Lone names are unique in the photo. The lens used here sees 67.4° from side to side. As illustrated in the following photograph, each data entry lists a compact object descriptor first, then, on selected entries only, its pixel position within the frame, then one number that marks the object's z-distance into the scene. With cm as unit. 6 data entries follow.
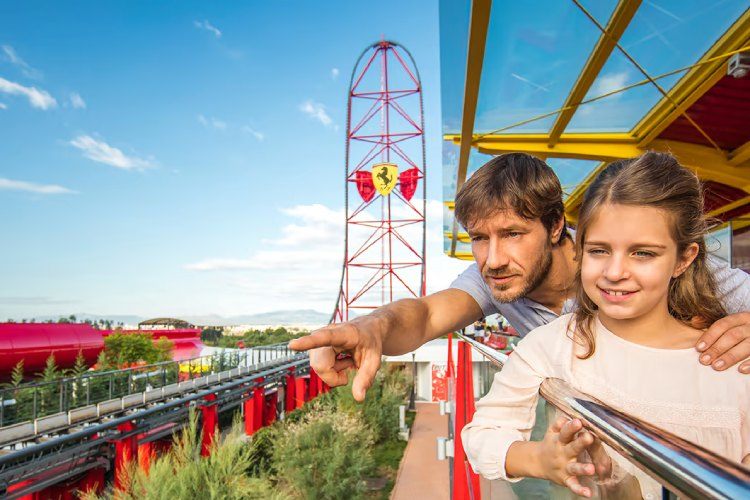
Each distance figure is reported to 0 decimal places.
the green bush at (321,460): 704
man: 136
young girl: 98
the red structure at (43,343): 1243
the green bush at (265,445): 923
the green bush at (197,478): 404
